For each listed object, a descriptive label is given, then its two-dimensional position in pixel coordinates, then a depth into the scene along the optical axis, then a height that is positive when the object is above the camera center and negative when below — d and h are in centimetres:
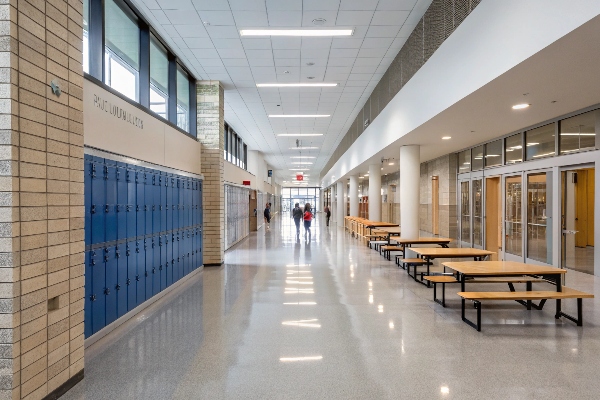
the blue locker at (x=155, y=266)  647 -99
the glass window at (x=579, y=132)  754 +136
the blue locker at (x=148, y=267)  616 -96
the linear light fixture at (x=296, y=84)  1007 +289
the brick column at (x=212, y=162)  992 +99
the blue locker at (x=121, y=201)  523 +3
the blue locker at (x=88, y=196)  438 +8
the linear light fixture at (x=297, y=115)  1373 +292
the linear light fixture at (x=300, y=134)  1764 +296
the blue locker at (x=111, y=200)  490 +4
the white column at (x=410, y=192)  998 +27
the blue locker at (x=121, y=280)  518 -98
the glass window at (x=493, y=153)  1098 +136
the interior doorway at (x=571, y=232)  840 -57
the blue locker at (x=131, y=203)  555 +0
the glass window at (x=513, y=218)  1005 -36
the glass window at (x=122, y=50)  579 +233
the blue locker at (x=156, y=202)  654 +2
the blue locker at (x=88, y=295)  437 -98
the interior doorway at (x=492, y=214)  1188 -31
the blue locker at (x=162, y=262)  679 -98
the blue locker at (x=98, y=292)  454 -99
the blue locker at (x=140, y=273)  582 -100
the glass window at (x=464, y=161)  1310 +136
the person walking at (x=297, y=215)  1727 -50
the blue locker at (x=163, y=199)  690 +7
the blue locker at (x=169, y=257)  716 -95
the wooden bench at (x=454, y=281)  588 -118
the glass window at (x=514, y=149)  992 +133
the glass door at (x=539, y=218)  881 -32
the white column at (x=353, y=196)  2056 +36
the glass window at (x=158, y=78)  750 +242
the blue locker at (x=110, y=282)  486 -95
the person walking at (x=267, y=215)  2279 -66
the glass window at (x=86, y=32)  501 +210
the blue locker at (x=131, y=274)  550 -97
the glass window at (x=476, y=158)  1224 +137
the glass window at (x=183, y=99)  902 +235
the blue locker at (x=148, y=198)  622 +8
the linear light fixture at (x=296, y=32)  690 +287
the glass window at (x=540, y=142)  875 +134
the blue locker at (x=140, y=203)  588 +0
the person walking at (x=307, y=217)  1738 -58
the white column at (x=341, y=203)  2517 +1
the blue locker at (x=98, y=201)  455 +2
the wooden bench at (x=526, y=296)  492 -112
